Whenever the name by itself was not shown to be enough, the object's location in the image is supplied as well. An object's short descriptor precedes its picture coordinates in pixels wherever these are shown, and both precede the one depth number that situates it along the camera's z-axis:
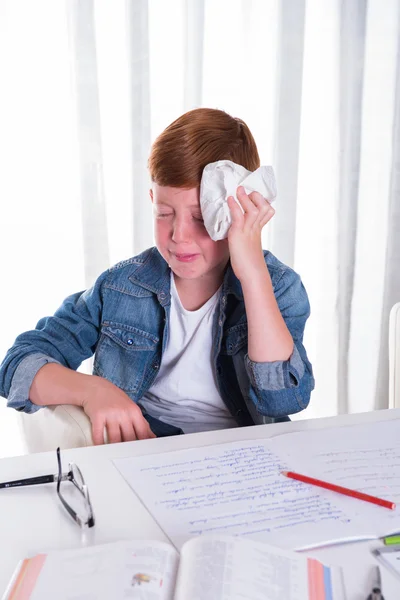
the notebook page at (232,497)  0.67
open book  0.54
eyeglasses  0.69
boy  1.12
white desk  0.62
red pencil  0.72
